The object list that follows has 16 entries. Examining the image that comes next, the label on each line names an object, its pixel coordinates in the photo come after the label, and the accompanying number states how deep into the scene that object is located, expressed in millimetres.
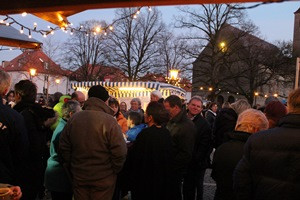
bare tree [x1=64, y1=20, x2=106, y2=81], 45000
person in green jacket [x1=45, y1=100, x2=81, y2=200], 4410
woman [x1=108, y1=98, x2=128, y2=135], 6655
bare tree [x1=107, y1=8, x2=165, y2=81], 40531
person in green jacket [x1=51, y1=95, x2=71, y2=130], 5647
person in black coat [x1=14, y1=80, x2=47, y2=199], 4258
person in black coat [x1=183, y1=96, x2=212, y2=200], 5738
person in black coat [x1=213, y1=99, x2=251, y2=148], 5867
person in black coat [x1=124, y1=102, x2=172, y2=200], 4254
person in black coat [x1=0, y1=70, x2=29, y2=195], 3224
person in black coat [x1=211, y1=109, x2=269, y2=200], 3598
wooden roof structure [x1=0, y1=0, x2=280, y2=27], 4390
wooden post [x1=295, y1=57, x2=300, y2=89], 8516
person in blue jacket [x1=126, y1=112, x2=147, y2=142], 5391
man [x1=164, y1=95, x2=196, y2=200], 4922
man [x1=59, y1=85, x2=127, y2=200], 3922
